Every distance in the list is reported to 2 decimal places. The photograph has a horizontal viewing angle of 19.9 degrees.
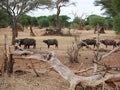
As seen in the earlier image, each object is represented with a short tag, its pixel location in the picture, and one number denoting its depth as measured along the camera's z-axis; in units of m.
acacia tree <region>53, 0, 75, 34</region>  42.37
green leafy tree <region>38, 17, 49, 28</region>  65.84
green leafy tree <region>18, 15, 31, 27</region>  61.28
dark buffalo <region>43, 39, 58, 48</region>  24.72
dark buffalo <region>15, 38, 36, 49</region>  23.25
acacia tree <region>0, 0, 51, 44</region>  25.44
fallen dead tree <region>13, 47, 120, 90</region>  8.74
